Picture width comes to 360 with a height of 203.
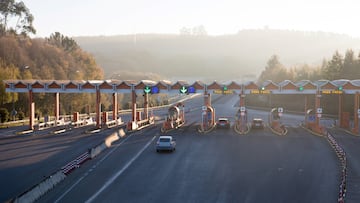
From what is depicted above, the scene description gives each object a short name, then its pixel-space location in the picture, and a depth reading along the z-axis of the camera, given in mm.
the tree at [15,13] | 104694
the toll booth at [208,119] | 55188
